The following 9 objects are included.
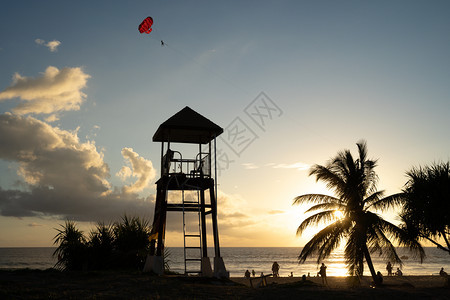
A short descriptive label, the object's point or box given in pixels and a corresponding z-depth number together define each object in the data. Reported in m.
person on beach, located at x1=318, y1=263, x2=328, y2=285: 26.64
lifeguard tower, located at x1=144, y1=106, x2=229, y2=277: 20.53
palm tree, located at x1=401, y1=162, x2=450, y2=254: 20.89
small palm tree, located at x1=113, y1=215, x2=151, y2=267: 23.27
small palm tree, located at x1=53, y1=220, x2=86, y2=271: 22.64
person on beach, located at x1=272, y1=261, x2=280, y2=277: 41.86
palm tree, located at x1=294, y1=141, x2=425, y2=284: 21.86
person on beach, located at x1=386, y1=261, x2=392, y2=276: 51.16
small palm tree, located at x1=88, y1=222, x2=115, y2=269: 22.72
